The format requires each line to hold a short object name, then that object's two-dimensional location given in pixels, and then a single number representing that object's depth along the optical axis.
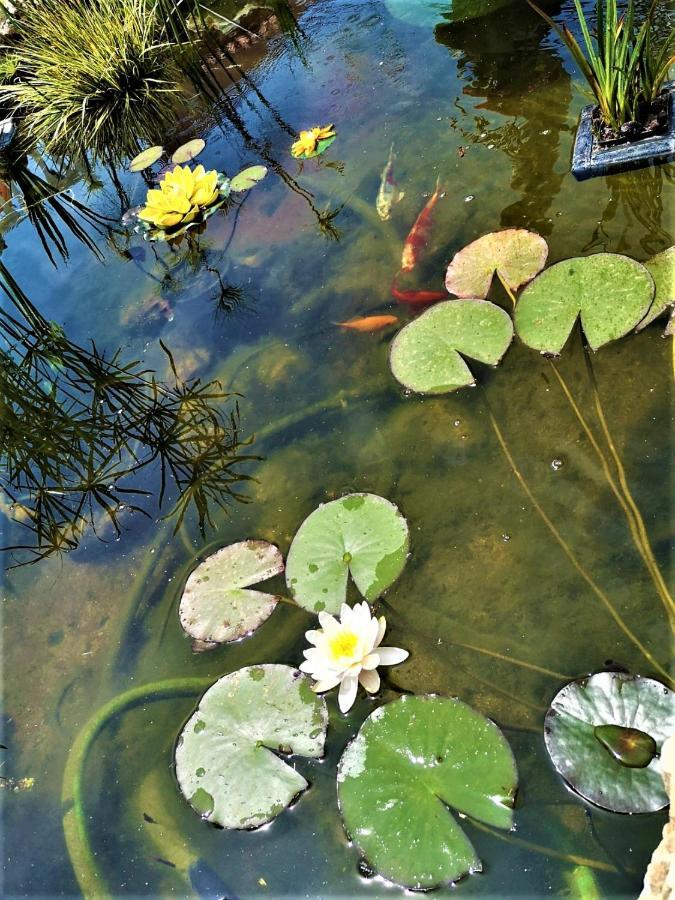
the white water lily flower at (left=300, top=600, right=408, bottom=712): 1.67
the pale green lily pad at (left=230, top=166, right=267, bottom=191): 3.24
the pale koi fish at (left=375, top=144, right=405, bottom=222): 2.87
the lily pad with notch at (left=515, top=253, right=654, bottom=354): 2.11
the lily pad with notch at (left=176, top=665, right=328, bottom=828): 1.62
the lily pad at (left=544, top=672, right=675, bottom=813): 1.42
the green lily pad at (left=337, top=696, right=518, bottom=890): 1.45
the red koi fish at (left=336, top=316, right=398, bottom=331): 2.49
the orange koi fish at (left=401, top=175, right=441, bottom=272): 2.63
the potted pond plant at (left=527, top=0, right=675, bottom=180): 2.45
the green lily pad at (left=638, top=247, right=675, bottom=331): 2.10
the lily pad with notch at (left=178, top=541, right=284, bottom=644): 1.92
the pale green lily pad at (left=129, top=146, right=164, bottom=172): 3.57
